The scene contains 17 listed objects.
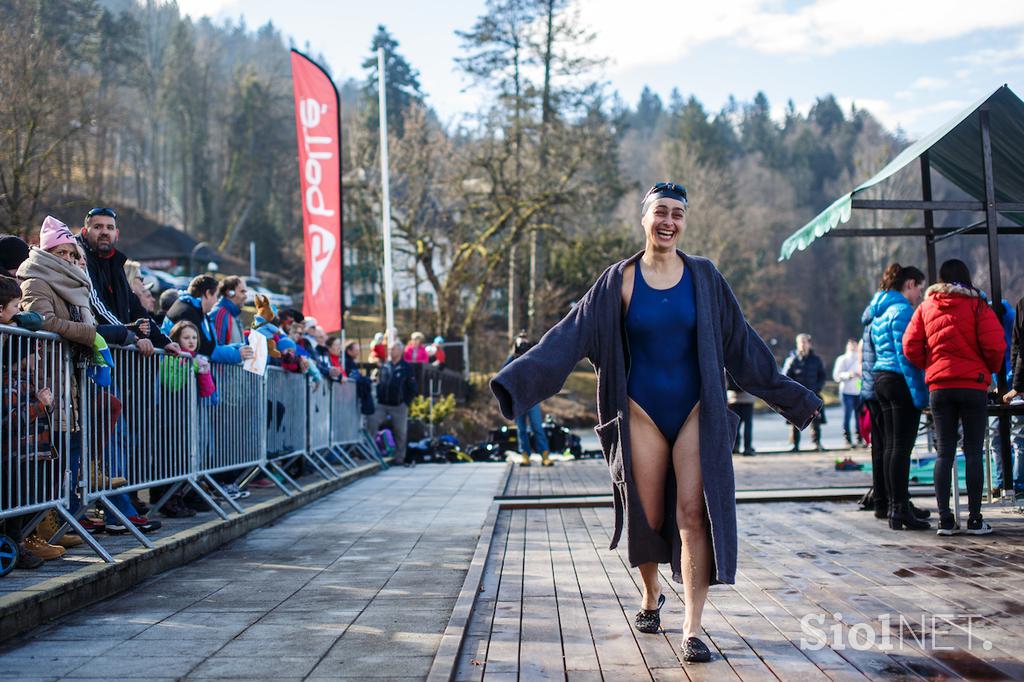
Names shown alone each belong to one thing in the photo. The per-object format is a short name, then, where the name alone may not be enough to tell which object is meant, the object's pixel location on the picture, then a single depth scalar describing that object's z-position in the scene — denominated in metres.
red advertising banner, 18.80
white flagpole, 25.89
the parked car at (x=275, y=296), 55.87
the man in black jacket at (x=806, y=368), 21.17
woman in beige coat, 6.61
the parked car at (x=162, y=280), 44.04
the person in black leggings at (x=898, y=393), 8.70
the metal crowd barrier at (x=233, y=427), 9.31
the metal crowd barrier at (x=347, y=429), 16.06
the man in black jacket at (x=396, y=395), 19.36
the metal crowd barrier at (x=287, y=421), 11.98
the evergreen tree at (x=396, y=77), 80.56
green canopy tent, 9.72
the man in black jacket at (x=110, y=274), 8.29
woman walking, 4.86
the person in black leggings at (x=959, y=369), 8.23
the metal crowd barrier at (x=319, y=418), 14.12
